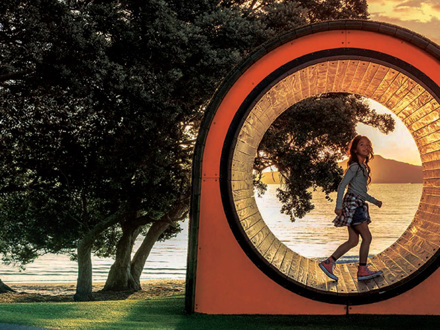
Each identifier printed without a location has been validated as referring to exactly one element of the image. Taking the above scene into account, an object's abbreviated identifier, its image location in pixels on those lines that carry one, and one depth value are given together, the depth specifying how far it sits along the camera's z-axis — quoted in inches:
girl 287.7
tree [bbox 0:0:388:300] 538.3
